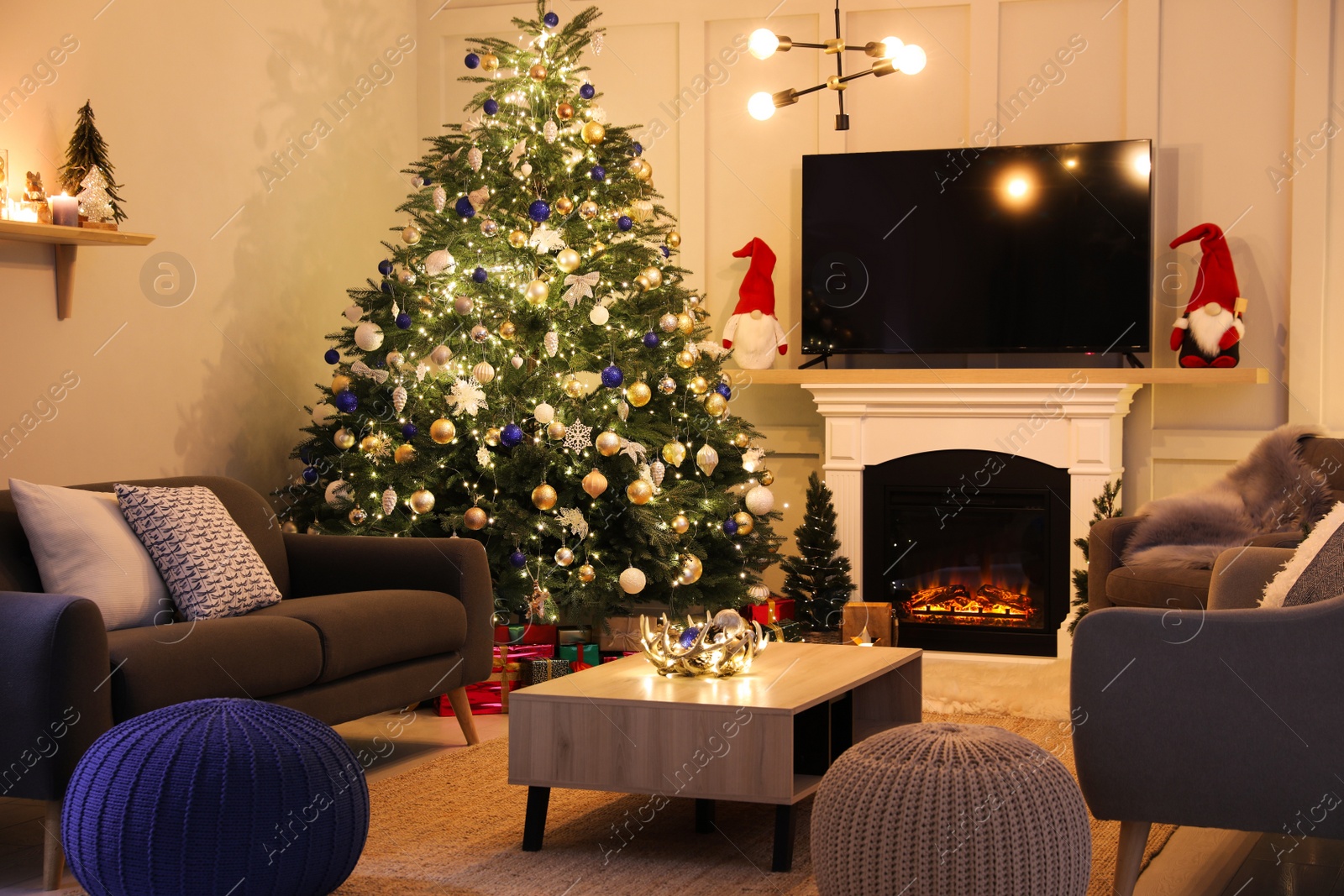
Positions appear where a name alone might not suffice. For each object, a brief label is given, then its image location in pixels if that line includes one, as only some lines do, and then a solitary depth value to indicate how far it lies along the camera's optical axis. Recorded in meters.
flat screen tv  5.54
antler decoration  3.14
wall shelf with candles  4.19
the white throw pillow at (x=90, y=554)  3.26
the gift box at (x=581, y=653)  4.83
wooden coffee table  2.82
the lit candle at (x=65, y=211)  4.18
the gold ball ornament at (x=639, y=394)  4.70
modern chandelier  5.23
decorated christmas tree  4.72
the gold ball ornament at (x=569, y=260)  4.75
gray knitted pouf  2.17
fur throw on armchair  4.42
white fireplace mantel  5.52
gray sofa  2.69
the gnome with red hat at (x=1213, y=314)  5.32
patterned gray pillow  3.47
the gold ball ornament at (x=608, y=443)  4.58
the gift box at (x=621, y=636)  4.98
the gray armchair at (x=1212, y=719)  2.34
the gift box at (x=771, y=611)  5.26
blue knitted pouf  2.33
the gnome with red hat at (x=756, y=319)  5.90
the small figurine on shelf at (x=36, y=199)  4.11
